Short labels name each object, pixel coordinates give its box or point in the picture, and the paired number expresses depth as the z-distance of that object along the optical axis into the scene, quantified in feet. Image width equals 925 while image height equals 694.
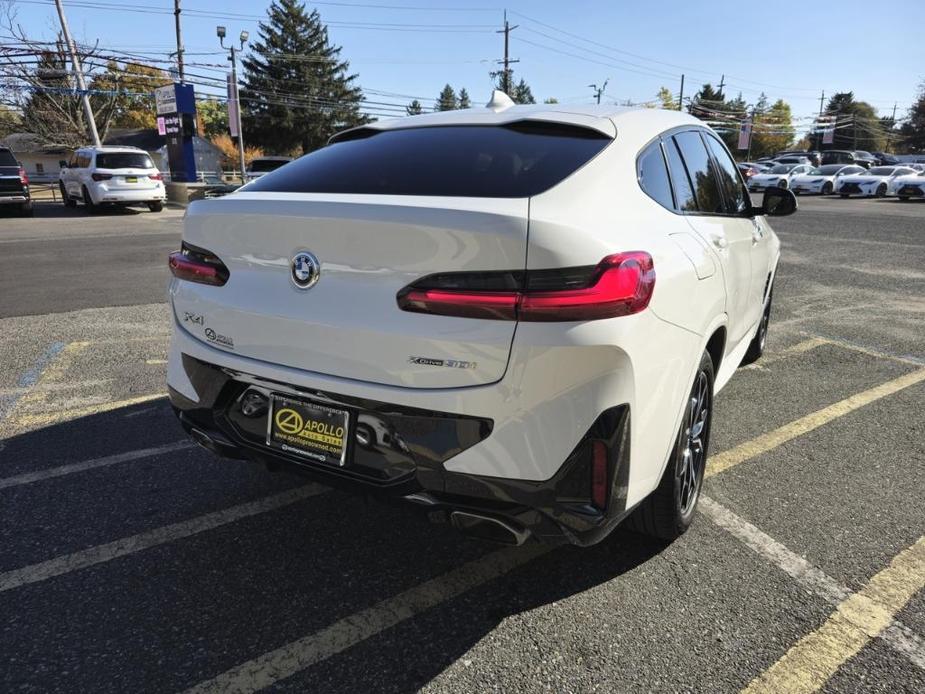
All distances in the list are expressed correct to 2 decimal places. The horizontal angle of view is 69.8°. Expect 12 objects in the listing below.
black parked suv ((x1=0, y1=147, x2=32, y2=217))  57.11
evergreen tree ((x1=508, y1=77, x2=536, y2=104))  321.73
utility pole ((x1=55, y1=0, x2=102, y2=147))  88.21
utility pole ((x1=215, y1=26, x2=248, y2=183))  103.30
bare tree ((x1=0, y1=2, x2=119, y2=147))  120.57
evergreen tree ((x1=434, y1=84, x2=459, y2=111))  325.62
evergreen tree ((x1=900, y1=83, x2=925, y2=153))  259.80
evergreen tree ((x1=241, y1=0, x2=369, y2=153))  205.26
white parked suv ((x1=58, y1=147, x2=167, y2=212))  58.49
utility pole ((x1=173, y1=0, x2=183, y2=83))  126.41
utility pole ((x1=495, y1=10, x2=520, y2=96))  186.80
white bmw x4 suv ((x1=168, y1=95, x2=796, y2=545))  6.24
